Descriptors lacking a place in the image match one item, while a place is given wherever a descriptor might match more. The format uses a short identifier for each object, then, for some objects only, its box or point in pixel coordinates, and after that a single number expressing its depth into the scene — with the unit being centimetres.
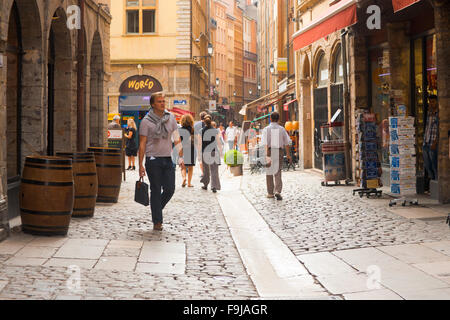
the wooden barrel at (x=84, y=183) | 1051
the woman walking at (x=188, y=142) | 1741
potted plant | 2291
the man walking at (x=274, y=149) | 1437
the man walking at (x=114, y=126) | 2069
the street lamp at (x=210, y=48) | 4550
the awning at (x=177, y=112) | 3233
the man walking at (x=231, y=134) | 3609
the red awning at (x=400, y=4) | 1093
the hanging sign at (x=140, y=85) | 4325
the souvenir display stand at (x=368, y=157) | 1381
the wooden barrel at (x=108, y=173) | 1235
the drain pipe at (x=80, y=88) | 1483
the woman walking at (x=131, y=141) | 2444
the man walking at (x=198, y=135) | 1783
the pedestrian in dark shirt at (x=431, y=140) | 1326
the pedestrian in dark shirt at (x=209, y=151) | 1686
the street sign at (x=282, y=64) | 3694
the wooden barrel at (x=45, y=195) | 873
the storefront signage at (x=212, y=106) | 5331
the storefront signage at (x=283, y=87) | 3428
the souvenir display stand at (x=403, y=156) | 1229
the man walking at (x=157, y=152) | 989
